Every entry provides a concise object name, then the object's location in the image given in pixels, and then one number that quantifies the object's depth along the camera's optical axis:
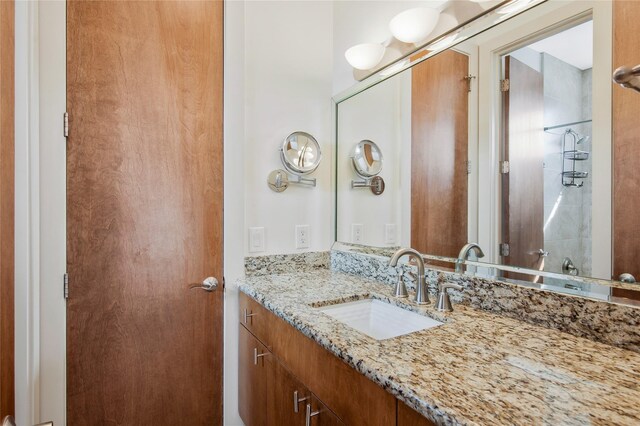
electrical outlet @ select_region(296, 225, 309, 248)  1.82
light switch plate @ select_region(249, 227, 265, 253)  1.69
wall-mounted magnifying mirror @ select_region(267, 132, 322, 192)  1.73
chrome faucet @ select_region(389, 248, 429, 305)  1.19
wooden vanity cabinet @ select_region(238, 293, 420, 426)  0.77
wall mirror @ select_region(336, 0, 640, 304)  0.89
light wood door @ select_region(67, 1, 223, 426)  1.34
